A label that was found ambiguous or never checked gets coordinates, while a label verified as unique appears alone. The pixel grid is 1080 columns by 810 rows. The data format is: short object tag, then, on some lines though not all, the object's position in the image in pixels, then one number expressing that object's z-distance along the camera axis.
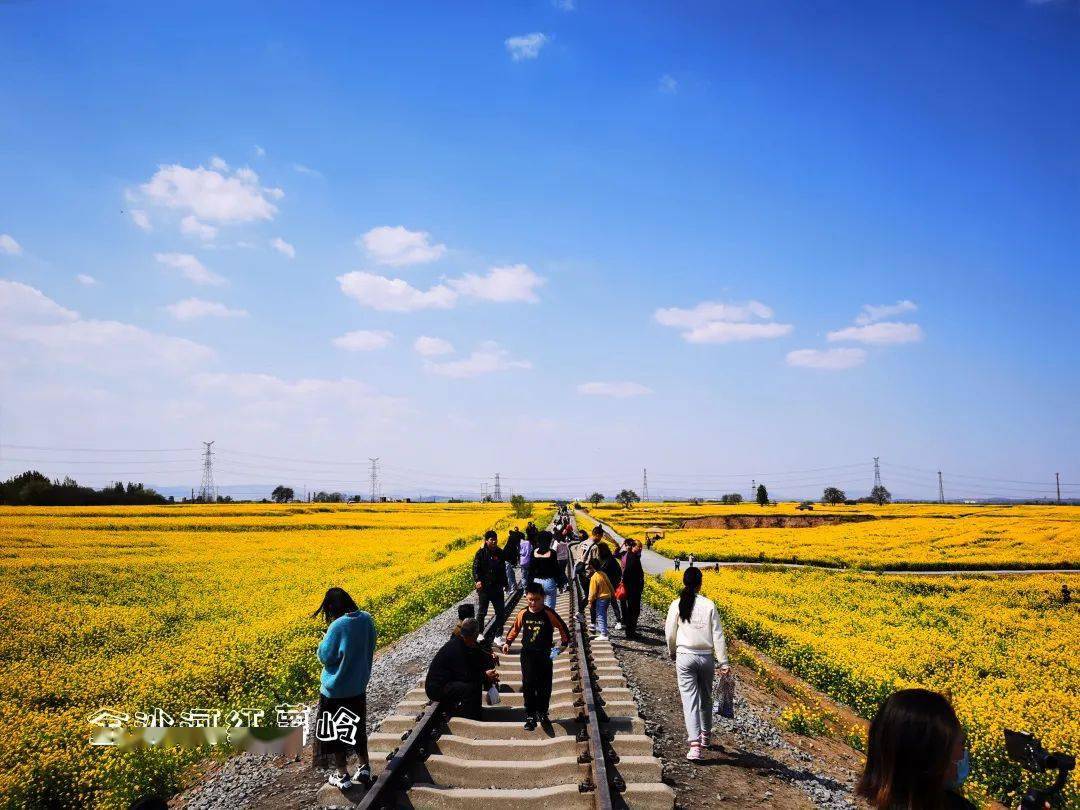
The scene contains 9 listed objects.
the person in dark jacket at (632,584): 11.73
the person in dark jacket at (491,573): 11.55
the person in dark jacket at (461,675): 6.78
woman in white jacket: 6.41
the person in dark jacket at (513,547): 14.38
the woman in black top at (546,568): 10.62
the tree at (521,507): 64.31
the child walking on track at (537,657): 6.71
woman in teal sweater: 5.64
